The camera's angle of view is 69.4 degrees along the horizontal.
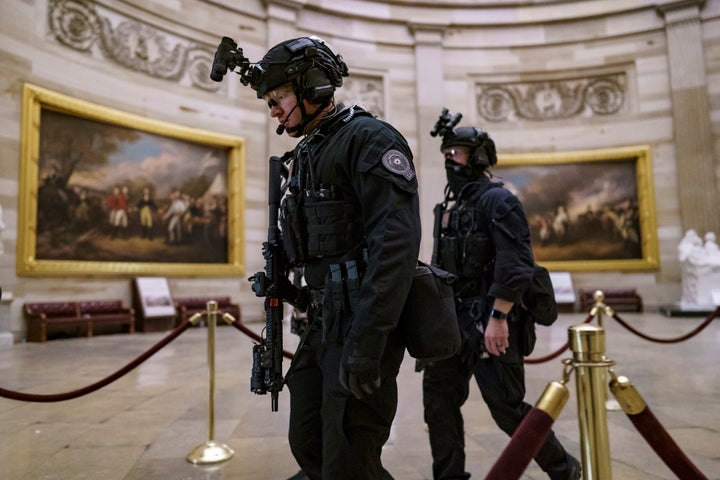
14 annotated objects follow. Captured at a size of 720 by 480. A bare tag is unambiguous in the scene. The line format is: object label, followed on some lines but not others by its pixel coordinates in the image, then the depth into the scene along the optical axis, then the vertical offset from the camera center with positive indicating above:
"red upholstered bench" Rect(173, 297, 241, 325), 11.72 -0.74
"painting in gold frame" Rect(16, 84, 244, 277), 10.00 +1.82
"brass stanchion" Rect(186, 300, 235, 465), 3.51 -1.19
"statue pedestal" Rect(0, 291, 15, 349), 8.75 -0.69
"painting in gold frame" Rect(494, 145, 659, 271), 15.01 +1.81
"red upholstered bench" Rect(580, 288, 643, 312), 14.43 -0.96
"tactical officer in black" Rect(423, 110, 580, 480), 2.84 -0.28
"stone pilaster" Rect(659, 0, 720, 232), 14.31 +4.07
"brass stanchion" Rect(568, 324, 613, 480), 1.57 -0.41
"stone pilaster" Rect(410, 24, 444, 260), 15.30 +4.85
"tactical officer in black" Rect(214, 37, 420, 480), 1.77 +0.08
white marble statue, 13.12 -0.16
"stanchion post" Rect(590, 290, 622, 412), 4.64 -0.42
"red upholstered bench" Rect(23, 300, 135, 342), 9.45 -0.75
